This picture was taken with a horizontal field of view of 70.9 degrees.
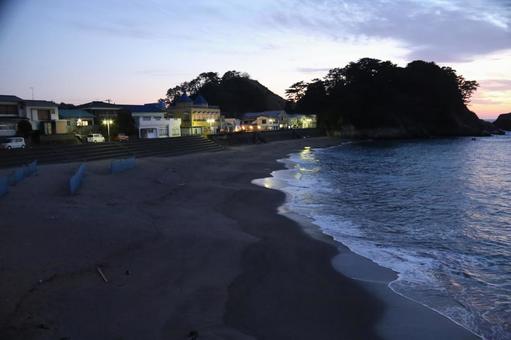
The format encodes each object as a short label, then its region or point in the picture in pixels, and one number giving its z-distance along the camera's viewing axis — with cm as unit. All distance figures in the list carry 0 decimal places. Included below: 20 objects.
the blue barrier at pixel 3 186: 1597
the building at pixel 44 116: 5269
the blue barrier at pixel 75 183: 1763
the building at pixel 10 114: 4779
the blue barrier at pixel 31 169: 2336
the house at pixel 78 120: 5725
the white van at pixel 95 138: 5056
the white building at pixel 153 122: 6419
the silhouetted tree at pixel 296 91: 14206
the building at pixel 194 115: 8375
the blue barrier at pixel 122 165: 2688
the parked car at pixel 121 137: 5340
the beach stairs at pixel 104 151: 3309
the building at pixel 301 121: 11869
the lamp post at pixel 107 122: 5702
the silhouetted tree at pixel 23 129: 4734
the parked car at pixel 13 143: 3806
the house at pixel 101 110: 6044
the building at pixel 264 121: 10850
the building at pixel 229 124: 9629
